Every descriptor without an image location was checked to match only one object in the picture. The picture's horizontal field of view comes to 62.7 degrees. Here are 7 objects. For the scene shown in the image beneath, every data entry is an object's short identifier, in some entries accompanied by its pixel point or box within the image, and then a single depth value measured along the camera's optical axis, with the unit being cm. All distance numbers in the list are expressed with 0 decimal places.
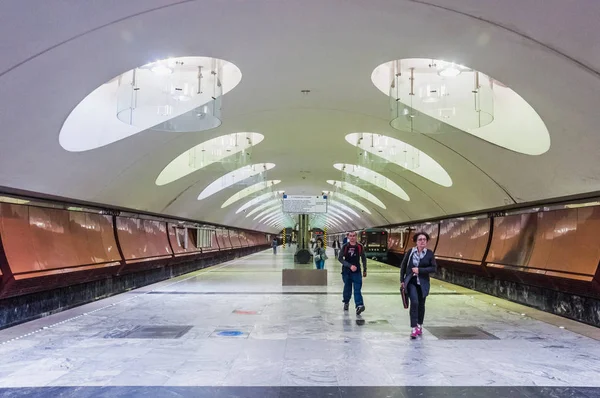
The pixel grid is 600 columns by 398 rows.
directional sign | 1669
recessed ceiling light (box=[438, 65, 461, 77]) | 894
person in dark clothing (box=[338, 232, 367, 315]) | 955
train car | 3534
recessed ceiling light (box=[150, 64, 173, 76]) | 894
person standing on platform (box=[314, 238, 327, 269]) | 1811
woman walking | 753
